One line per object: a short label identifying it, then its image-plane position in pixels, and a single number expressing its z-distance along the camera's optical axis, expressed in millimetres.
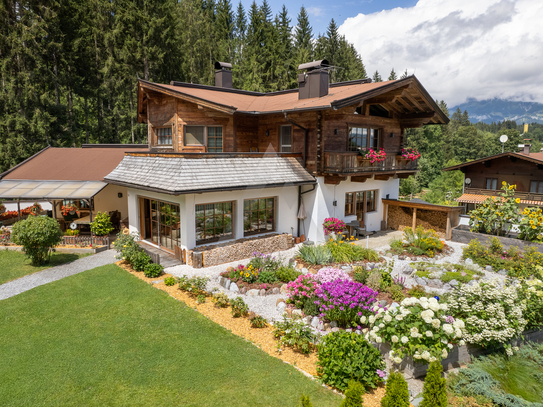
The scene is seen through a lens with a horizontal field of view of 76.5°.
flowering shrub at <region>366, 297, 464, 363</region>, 6242
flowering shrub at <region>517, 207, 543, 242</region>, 13938
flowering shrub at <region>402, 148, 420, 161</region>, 18766
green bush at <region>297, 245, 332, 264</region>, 12695
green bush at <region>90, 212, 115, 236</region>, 15680
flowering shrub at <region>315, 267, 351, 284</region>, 9117
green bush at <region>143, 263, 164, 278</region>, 11883
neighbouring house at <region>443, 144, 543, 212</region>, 29136
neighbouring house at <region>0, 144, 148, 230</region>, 16531
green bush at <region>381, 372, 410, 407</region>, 5059
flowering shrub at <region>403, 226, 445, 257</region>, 14383
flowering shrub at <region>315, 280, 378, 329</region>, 8086
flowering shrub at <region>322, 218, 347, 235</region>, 15648
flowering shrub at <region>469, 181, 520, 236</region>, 14609
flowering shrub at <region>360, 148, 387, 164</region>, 16047
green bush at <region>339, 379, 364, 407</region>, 4871
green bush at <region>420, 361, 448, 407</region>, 5176
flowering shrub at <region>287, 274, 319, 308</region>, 9047
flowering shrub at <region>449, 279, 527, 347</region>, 6855
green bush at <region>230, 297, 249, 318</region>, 8961
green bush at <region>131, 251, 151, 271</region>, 12523
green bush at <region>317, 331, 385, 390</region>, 6262
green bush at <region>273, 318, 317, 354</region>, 7461
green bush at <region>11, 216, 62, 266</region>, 12969
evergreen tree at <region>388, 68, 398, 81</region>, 64088
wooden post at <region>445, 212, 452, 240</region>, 16922
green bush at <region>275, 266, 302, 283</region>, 11055
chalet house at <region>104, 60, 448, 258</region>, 13461
